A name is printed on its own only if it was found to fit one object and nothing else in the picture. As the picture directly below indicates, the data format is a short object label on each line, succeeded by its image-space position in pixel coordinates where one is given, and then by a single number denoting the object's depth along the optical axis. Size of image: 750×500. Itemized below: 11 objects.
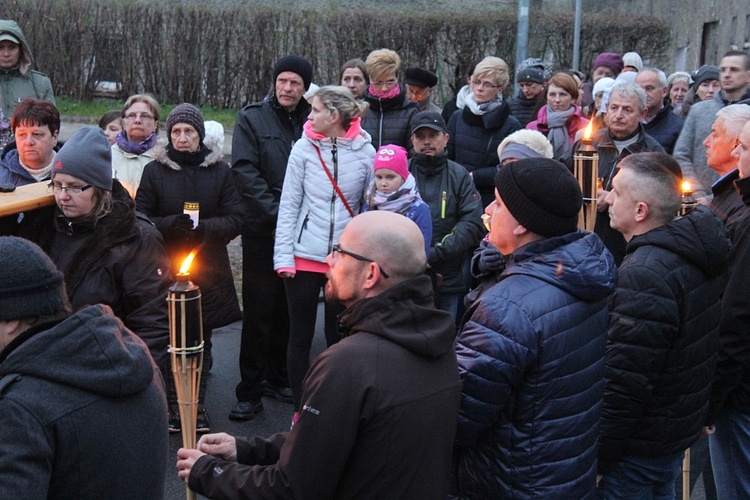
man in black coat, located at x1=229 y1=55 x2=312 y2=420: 6.17
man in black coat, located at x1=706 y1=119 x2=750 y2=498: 4.02
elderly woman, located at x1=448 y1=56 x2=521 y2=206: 7.39
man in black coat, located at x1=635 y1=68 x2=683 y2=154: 7.66
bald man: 2.47
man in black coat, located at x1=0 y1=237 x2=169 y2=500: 2.21
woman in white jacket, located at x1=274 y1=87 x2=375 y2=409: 5.58
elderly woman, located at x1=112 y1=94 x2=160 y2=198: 6.38
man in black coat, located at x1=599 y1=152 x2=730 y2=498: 3.46
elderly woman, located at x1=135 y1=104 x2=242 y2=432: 5.83
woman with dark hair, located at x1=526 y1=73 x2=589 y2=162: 7.30
